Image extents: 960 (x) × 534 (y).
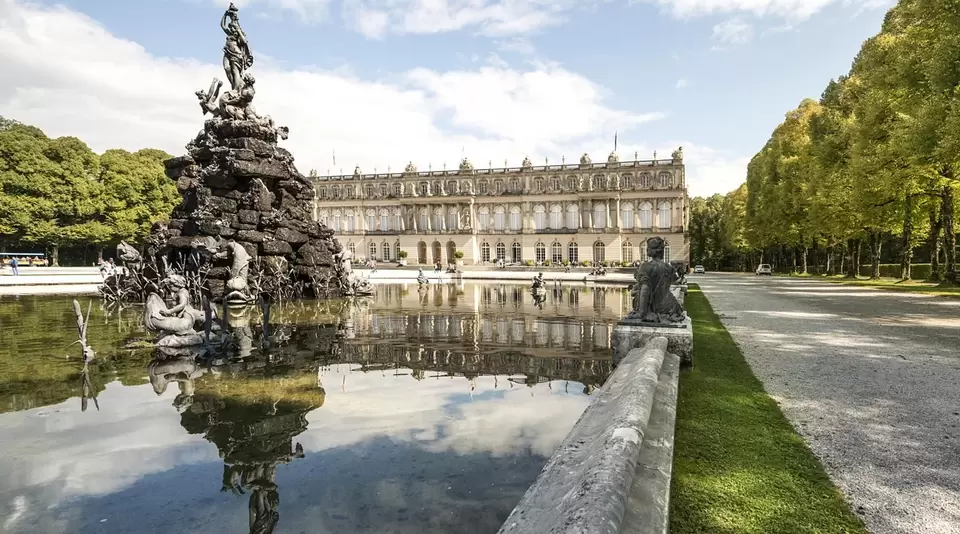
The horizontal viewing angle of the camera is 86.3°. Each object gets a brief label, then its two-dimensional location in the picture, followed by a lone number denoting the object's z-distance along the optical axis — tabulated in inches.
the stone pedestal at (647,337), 257.0
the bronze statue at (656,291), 267.0
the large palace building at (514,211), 2329.0
